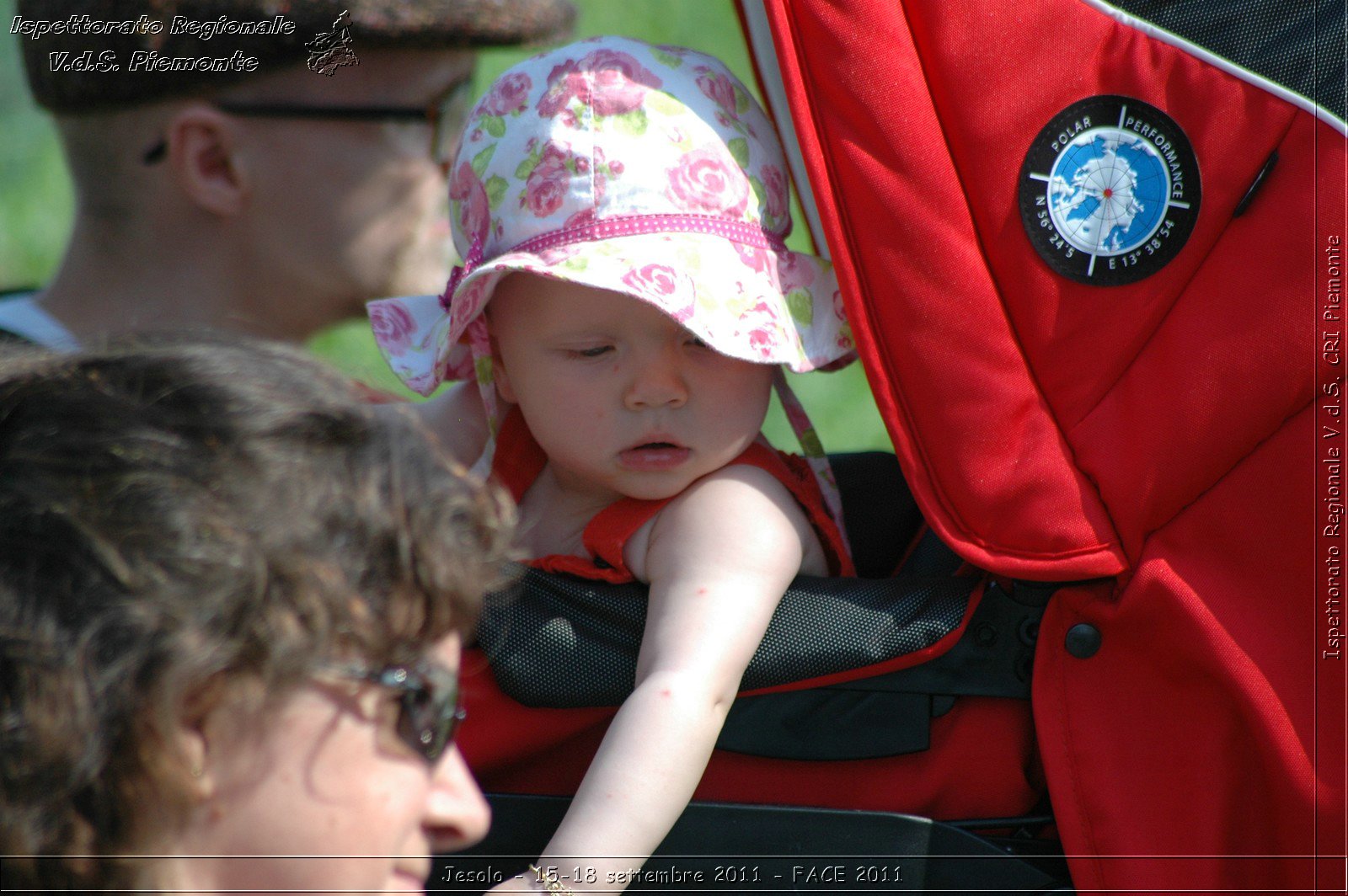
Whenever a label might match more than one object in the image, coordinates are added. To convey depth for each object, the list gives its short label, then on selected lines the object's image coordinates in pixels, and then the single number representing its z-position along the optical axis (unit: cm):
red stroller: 478
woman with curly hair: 463
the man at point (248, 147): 512
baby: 486
